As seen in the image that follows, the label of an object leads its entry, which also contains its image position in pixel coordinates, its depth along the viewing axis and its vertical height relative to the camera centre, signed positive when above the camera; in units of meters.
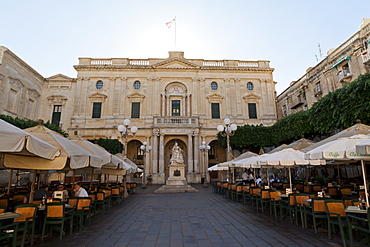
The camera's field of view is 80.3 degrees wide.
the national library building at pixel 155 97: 27.47 +9.63
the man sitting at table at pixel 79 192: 7.09 -0.63
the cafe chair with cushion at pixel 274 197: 7.28 -0.89
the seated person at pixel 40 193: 7.27 -0.68
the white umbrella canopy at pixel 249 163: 9.93 +0.40
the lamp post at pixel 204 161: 25.20 +1.23
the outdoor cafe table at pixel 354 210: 4.52 -0.81
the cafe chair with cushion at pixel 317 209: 5.34 -0.92
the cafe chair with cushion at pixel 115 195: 10.26 -1.05
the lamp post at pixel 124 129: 11.90 +2.32
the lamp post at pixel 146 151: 22.25 +2.38
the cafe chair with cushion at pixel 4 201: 5.87 -0.75
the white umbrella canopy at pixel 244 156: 14.14 +1.00
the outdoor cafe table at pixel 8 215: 3.90 -0.77
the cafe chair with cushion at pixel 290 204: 6.45 -0.98
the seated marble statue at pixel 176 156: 17.80 +1.26
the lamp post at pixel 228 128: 12.96 +2.62
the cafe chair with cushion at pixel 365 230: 3.94 -1.12
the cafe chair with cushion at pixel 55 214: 5.10 -0.96
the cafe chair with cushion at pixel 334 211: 4.89 -0.89
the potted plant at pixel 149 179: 23.86 -0.82
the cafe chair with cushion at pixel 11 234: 3.90 -1.11
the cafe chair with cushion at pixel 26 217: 4.43 -0.90
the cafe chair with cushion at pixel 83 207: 5.98 -0.94
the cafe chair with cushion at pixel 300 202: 5.97 -0.85
